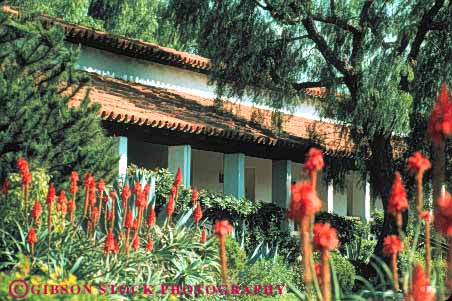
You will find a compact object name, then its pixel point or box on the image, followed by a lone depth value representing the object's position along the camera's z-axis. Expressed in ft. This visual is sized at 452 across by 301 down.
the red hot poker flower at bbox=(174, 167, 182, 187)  48.46
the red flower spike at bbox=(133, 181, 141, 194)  45.53
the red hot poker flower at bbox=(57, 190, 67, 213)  45.15
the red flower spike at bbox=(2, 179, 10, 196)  47.96
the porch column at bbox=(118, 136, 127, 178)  95.22
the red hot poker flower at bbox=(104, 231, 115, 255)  42.87
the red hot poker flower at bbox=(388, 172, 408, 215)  23.60
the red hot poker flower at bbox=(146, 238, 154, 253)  46.98
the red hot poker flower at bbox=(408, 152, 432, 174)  23.05
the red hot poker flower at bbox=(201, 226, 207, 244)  52.55
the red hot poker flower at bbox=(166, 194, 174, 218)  47.84
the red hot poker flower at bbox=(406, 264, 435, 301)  21.43
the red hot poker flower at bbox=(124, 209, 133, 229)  44.71
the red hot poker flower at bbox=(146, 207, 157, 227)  46.81
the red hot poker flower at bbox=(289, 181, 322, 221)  19.95
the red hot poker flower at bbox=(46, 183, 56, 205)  43.63
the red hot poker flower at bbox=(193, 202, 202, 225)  50.17
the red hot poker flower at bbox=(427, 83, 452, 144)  21.03
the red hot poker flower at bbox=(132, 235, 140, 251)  44.95
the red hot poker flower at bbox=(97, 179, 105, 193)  46.50
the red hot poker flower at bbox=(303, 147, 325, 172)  21.23
